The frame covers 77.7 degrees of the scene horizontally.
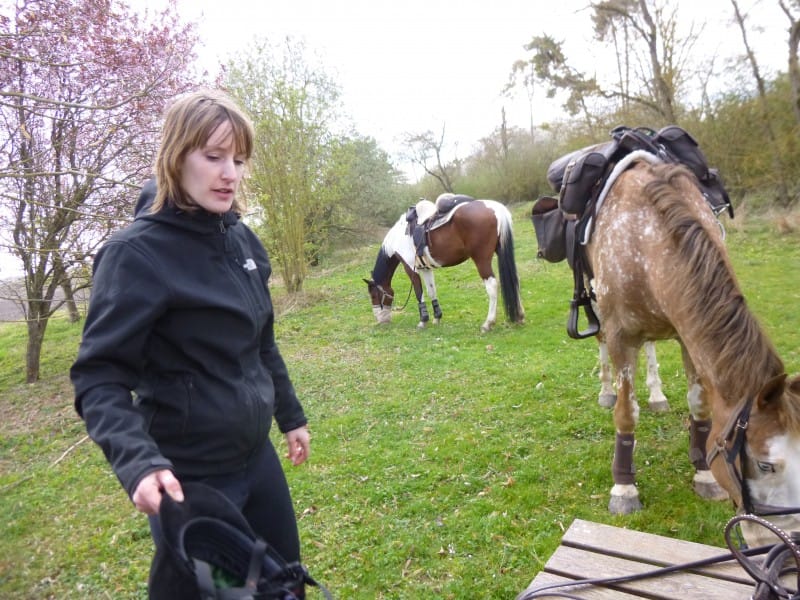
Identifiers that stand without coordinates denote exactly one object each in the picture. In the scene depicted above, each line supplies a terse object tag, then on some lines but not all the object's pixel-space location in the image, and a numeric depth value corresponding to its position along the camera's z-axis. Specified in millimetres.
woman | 1170
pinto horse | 7184
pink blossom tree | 6301
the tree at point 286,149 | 10953
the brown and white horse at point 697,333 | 1750
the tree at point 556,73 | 15828
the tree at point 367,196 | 18234
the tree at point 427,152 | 27641
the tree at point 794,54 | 10867
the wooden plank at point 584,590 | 1573
